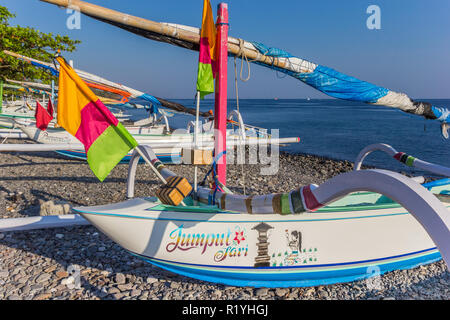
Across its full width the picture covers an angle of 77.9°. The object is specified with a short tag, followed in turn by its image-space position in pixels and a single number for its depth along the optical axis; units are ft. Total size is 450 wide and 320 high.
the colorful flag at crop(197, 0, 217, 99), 13.21
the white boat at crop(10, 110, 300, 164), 40.09
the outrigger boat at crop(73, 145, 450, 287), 11.46
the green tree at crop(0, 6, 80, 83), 65.46
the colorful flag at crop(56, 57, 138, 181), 11.10
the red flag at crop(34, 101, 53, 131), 29.93
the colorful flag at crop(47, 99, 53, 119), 34.06
